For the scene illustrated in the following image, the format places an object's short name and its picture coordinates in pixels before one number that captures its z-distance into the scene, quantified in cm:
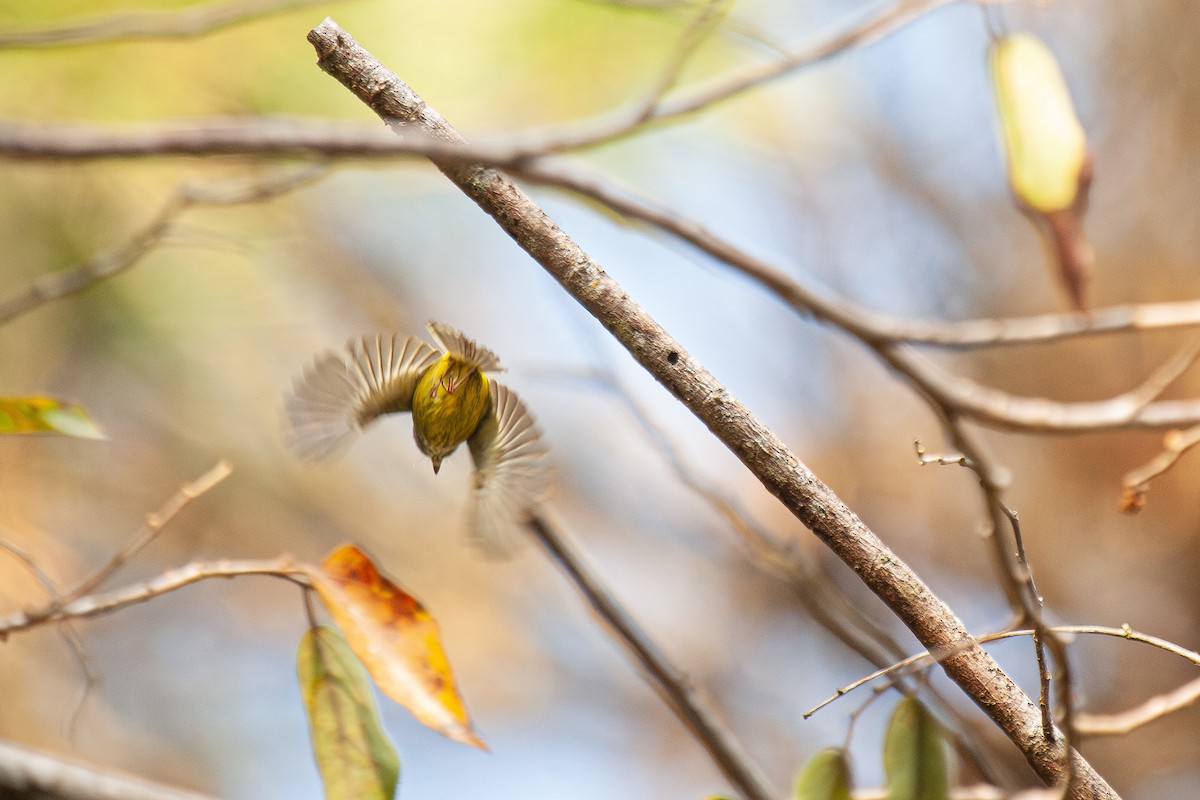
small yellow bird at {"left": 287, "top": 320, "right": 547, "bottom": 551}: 740
